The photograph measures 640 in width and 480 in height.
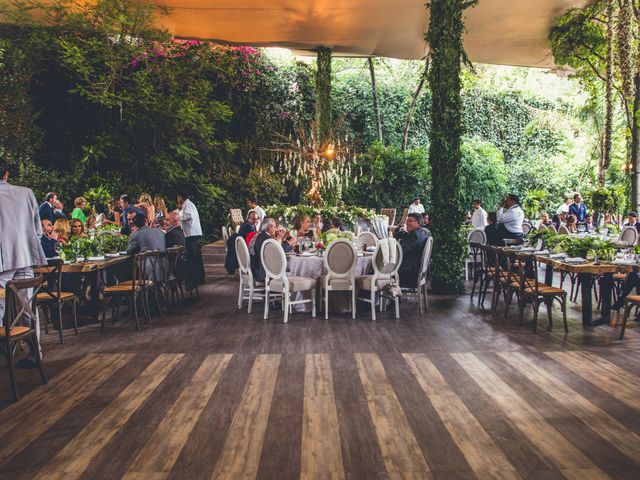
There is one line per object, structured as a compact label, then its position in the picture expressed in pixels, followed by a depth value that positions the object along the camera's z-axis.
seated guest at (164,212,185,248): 8.23
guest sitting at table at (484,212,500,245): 9.09
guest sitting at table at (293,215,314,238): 8.41
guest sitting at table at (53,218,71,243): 7.61
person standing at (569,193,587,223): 13.31
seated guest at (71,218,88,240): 7.99
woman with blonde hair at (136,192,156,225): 9.42
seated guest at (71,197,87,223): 9.96
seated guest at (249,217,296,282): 7.42
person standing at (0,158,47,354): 4.70
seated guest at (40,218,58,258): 6.66
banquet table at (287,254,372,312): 7.33
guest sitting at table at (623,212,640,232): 10.04
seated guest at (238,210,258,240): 8.80
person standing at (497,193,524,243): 8.95
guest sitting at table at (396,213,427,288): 7.46
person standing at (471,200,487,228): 12.17
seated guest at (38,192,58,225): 8.93
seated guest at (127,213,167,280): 7.11
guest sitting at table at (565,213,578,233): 12.01
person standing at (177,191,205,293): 9.18
